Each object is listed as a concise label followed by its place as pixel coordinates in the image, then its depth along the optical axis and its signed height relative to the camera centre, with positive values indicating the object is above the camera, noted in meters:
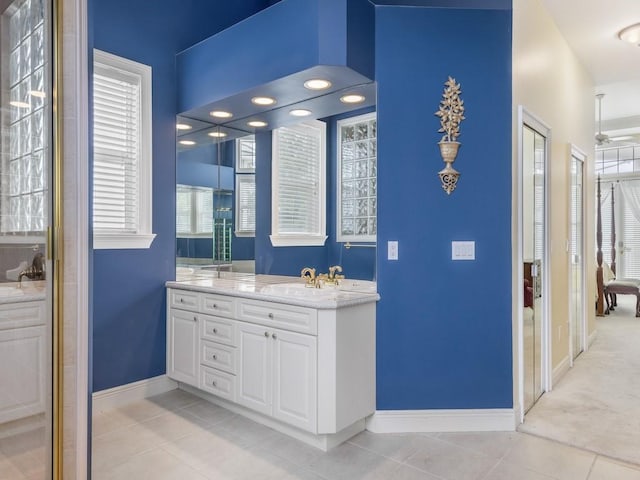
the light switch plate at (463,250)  2.85 -0.07
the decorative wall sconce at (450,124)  2.81 +0.72
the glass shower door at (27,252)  1.65 -0.04
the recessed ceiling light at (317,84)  2.90 +1.02
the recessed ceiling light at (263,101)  3.26 +1.02
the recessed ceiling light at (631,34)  3.81 +1.77
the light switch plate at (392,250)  2.88 -0.06
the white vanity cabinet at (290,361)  2.56 -0.75
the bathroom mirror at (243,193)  3.14 +0.37
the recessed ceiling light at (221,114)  3.57 +1.01
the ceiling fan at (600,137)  6.42 +1.56
